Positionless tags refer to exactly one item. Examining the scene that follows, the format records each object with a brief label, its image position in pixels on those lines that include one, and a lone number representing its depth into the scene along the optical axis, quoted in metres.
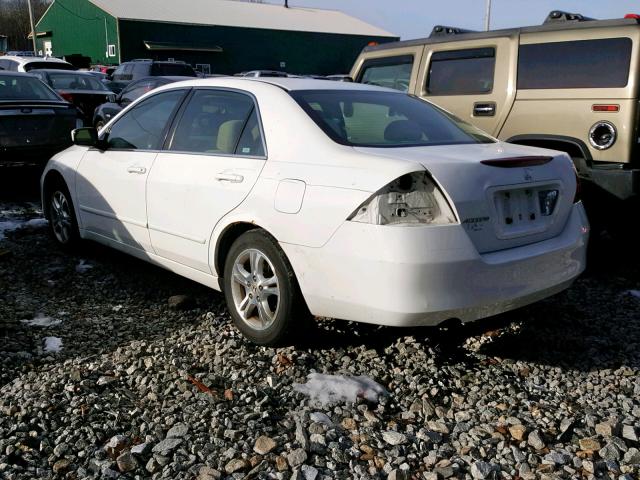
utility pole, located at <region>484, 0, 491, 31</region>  35.00
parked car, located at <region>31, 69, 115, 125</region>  13.91
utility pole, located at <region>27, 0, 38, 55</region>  47.36
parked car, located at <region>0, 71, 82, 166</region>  7.94
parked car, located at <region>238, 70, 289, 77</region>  22.28
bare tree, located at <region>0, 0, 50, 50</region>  75.38
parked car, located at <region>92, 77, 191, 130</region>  13.05
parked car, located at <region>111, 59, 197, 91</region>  20.19
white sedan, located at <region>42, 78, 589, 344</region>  3.13
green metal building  40.94
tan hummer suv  5.18
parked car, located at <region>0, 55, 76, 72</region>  16.88
